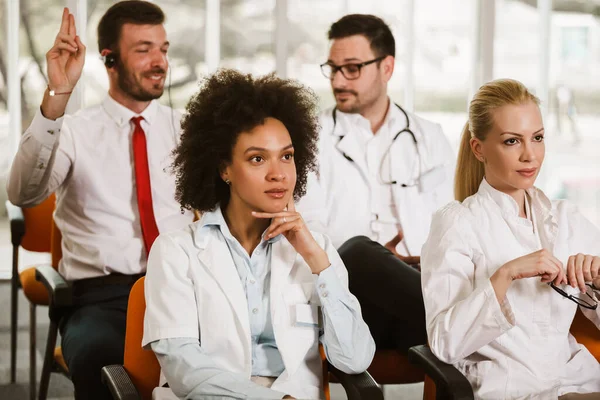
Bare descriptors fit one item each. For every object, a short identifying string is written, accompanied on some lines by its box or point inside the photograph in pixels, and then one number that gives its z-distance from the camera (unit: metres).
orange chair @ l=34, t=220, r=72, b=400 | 2.66
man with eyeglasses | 3.38
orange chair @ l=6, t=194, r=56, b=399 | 3.51
